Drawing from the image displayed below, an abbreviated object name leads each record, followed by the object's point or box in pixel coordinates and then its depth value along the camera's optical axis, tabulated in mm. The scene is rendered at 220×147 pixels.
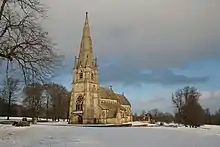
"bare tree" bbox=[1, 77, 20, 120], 73856
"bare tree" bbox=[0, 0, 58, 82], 19000
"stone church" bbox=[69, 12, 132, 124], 89375
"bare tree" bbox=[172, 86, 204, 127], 66312
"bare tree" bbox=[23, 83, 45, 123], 65662
